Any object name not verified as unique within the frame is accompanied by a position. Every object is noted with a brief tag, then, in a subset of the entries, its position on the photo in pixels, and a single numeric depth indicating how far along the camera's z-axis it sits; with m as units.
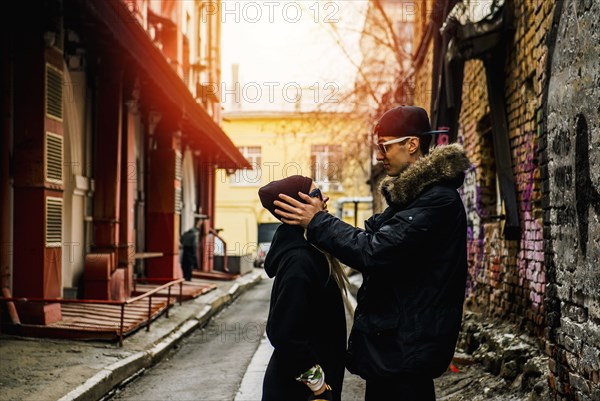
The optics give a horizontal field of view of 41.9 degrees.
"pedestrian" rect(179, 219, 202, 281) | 17.59
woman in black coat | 3.19
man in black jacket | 2.96
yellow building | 32.25
